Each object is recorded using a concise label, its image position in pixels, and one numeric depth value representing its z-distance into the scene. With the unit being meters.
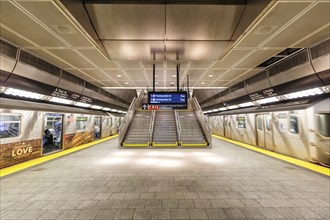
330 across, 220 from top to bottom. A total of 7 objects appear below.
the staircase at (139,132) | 8.73
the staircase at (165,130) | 8.65
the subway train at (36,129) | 5.14
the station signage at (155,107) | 15.28
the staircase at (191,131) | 8.69
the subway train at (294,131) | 5.27
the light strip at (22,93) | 4.78
